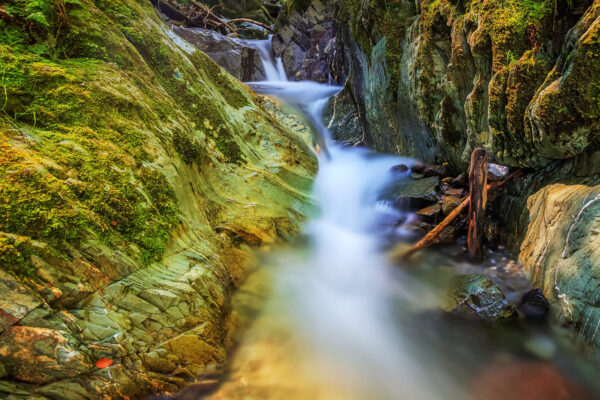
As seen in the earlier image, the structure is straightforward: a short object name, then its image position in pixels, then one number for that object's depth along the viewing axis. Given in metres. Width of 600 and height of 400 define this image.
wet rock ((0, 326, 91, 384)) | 1.82
